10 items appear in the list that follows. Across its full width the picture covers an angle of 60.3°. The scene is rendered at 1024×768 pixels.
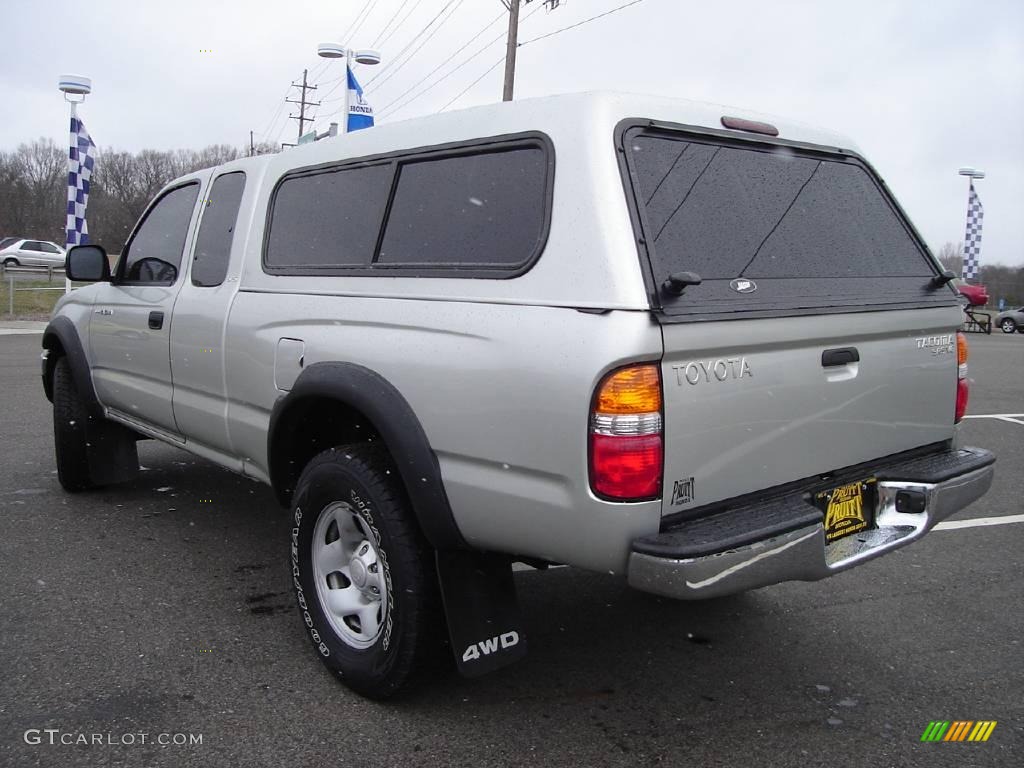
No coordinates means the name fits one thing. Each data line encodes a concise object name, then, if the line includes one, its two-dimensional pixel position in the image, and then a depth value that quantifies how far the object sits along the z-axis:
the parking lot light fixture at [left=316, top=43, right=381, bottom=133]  14.84
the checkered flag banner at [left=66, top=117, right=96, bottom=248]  19.00
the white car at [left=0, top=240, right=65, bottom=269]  34.62
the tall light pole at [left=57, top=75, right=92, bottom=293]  18.89
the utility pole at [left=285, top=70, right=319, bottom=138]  56.38
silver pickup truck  2.36
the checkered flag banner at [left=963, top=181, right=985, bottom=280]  34.66
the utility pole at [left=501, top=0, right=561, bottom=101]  19.97
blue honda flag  14.50
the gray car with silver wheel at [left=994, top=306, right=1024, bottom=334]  32.12
